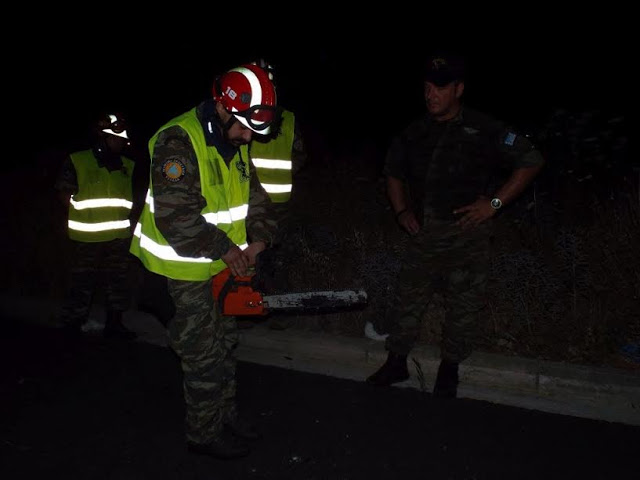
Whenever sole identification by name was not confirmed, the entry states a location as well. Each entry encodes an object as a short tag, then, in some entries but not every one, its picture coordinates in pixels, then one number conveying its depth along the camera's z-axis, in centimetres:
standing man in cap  380
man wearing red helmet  286
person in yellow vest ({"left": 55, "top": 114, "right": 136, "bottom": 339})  533
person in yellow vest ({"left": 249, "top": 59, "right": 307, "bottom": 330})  476
